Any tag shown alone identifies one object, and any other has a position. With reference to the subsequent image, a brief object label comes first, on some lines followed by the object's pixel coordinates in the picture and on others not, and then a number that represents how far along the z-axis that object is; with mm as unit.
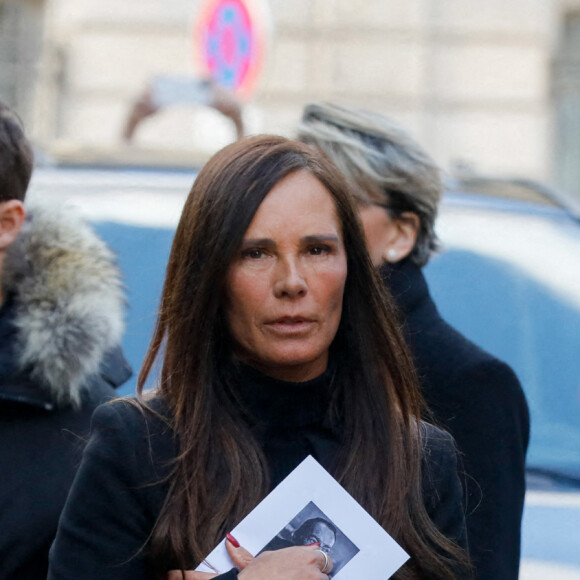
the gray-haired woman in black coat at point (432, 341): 5168
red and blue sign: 19250
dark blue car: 6891
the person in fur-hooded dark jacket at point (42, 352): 4937
